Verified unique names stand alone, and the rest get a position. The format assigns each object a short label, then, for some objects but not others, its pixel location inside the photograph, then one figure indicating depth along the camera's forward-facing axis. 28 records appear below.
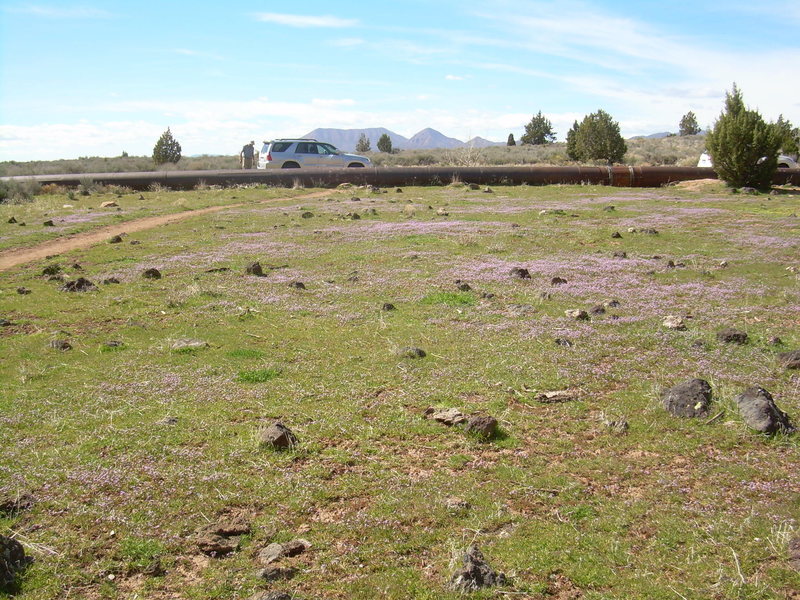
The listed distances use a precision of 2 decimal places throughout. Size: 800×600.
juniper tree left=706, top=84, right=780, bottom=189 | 26.70
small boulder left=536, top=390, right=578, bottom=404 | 6.71
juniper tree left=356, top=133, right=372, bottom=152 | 79.19
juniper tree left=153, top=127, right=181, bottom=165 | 55.72
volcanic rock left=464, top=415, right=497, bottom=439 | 5.85
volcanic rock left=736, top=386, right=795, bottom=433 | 5.79
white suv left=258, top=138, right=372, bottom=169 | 36.66
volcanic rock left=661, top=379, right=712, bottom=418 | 6.23
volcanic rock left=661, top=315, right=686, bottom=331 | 8.85
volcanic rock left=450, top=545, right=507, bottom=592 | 3.87
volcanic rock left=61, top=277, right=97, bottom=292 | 12.00
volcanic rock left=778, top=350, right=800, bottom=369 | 7.34
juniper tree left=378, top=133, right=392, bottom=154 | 77.06
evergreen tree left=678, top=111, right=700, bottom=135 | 93.94
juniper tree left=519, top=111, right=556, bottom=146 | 85.88
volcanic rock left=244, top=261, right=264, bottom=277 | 13.24
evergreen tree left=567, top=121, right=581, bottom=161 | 49.84
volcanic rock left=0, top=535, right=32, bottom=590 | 3.87
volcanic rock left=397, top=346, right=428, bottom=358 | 8.00
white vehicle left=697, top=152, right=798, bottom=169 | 33.94
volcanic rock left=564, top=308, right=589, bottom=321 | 9.49
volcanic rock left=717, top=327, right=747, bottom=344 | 8.18
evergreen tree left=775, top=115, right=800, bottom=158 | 27.20
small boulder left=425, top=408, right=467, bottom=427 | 6.18
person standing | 47.03
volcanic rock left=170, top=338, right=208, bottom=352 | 8.41
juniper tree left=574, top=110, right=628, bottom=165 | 46.78
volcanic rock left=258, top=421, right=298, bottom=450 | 5.57
